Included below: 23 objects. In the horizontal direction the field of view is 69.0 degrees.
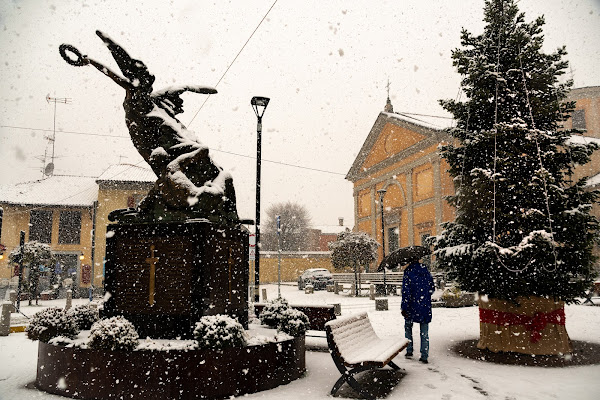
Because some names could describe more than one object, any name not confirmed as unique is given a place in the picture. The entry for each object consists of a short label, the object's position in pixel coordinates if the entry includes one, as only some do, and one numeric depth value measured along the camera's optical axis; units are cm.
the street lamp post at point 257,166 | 1123
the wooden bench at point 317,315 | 998
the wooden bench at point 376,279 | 2609
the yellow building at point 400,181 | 3253
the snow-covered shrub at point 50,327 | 628
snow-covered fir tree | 813
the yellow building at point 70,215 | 3177
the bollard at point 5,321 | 1168
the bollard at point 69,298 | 1889
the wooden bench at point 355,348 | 546
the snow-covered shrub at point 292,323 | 684
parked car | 3306
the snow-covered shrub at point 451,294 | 1777
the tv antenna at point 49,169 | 4024
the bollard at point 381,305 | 1688
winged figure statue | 683
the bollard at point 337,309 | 1416
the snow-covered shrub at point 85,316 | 721
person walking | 766
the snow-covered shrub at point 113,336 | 549
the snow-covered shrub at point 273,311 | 768
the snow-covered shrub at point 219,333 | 557
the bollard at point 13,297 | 1893
